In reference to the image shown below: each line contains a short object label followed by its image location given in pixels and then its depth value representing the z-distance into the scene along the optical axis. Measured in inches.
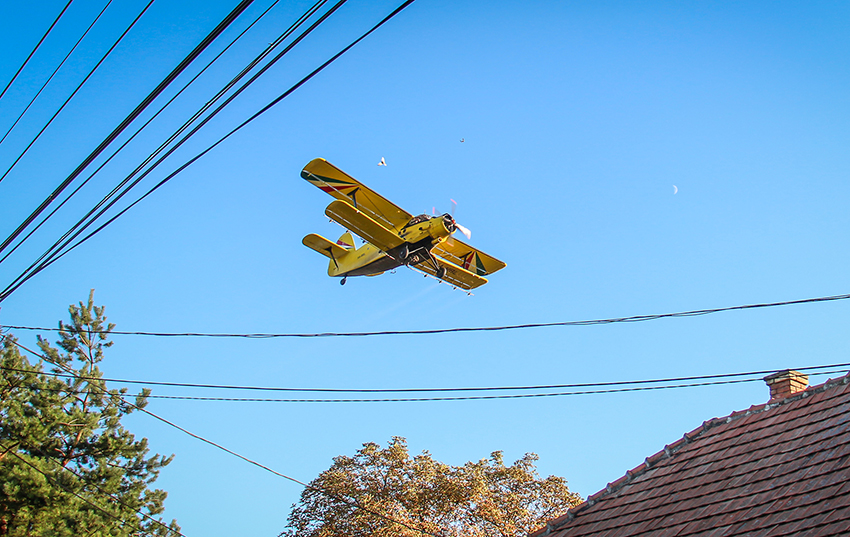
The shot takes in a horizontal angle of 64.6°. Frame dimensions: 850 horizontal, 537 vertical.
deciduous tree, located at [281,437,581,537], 979.3
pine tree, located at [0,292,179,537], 776.3
